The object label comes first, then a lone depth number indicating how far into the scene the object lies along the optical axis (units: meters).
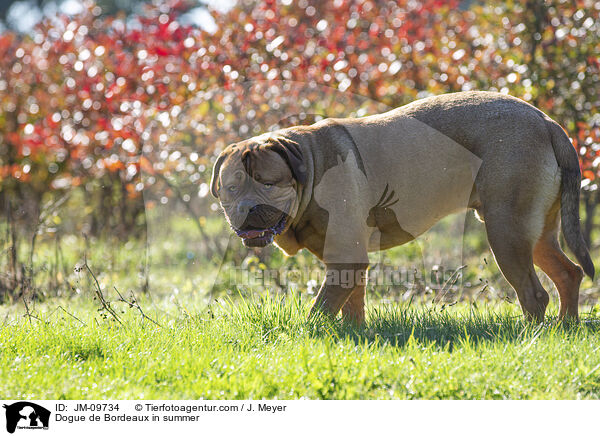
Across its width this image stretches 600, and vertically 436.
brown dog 8.90
